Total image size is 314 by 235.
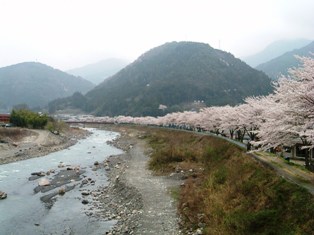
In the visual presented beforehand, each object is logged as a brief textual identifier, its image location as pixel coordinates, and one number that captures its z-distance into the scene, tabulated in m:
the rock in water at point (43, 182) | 38.61
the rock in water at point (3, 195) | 32.54
